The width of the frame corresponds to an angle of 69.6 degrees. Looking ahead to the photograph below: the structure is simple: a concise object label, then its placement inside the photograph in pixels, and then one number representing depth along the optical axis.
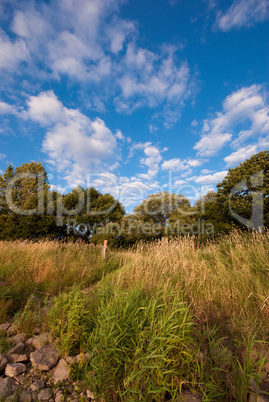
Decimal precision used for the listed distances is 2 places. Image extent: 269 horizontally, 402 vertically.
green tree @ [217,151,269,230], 17.53
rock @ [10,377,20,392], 1.89
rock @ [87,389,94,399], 1.78
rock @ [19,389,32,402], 1.78
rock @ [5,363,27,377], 2.02
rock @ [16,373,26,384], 1.99
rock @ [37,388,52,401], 1.80
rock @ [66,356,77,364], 2.14
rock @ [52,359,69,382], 2.01
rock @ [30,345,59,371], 2.08
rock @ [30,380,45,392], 1.90
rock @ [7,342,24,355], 2.25
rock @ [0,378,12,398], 1.81
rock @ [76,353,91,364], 2.06
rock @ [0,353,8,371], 2.07
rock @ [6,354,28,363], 2.18
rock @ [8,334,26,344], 2.47
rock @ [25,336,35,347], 2.46
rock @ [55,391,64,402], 1.78
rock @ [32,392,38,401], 1.81
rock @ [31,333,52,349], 2.41
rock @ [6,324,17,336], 2.68
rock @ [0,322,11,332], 2.69
